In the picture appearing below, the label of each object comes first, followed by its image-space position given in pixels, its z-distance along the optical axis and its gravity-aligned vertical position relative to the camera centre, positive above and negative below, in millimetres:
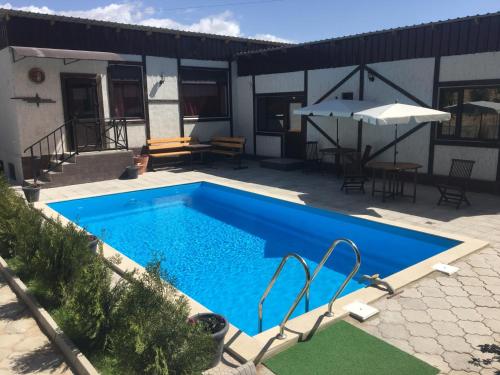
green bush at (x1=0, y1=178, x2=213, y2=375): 2939 -1651
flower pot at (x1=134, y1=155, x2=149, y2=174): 13539 -1725
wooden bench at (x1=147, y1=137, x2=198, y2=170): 14119 -1328
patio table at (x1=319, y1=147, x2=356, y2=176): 11898 -1286
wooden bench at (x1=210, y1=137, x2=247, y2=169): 14758 -1412
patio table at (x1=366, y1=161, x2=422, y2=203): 9047 -1407
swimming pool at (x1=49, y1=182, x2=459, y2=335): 6016 -2527
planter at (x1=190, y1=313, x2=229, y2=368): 3365 -1850
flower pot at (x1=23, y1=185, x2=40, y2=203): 9719 -1929
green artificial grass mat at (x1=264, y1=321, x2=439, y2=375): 3480 -2165
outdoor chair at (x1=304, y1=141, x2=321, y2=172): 13212 -1605
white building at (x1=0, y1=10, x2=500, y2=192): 9789 +689
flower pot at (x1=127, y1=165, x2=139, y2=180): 12742 -1919
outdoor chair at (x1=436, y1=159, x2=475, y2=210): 8602 -1610
